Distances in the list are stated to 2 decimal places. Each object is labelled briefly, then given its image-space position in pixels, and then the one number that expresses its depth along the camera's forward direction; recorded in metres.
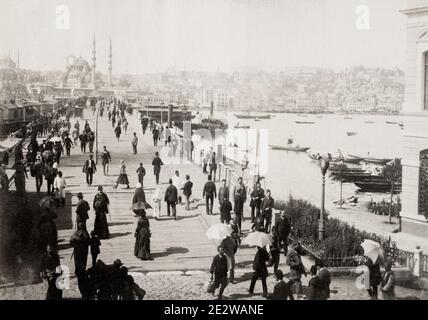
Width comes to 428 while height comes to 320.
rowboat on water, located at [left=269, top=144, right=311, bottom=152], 26.25
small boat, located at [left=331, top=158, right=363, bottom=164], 21.28
